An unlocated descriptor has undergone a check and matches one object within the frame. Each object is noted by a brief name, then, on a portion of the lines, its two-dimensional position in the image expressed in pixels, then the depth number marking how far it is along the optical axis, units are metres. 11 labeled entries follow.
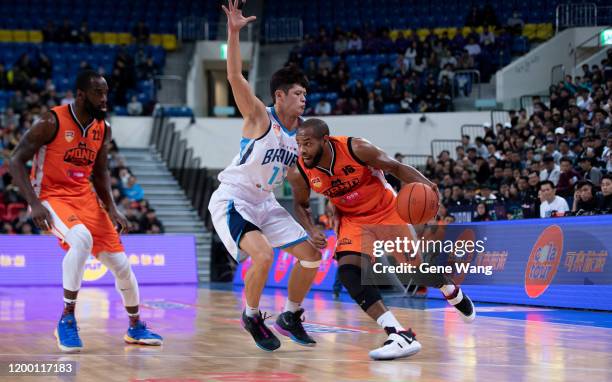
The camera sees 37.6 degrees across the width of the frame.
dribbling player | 6.45
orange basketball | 6.32
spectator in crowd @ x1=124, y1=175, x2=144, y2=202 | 21.80
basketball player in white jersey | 6.69
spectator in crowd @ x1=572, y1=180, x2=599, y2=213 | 11.84
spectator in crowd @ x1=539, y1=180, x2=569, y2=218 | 12.72
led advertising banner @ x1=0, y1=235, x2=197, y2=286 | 17.81
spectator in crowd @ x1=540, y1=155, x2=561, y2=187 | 15.09
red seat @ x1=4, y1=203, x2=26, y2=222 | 19.58
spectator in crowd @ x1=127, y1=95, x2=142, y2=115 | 25.42
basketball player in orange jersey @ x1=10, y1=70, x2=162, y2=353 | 6.95
